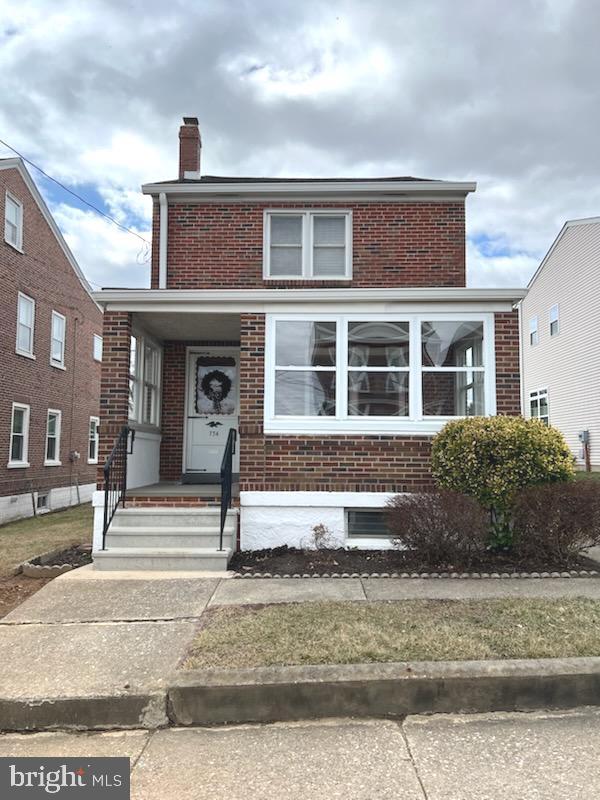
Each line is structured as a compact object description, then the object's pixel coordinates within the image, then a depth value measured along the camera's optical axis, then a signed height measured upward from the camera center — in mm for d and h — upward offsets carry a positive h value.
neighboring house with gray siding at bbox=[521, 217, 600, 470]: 19734 +4089
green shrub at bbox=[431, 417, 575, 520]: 6926 -147
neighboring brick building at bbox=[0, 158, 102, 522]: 16484 +2534
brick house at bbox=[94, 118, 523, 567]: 7832 +719
